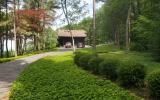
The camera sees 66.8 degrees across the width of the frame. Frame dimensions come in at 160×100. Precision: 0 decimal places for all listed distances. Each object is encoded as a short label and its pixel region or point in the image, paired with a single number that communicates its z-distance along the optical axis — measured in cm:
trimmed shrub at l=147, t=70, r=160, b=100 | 404
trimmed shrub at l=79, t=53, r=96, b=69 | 781
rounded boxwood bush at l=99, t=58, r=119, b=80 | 585
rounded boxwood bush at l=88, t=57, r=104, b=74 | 690
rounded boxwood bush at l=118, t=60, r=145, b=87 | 501
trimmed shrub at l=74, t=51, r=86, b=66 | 905
